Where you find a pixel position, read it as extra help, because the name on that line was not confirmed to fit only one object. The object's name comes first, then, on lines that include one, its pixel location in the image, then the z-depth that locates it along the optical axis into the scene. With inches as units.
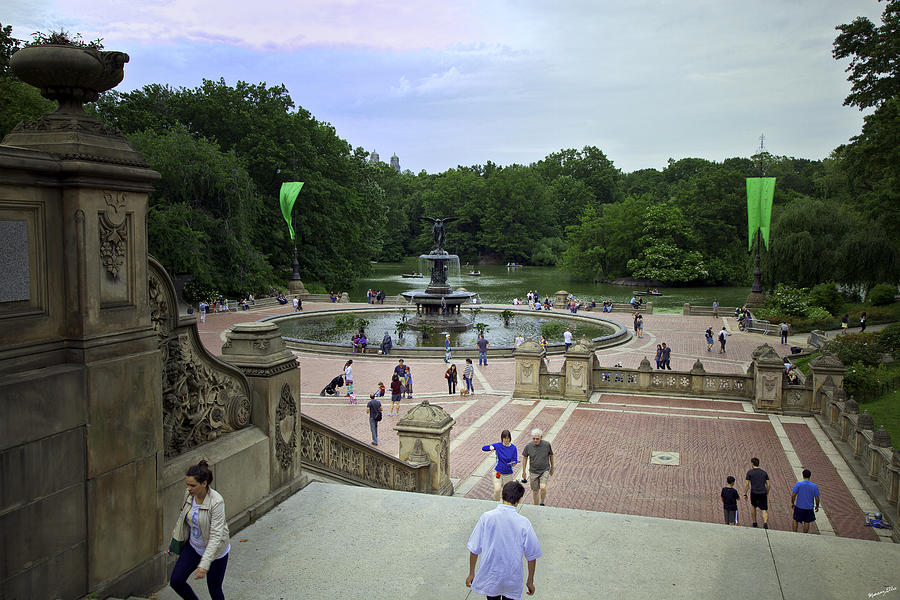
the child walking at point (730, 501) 394.9
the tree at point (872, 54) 1213.7
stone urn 174.4
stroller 807.1
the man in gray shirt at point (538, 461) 384.2
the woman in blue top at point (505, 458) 369.7
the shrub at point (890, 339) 994.1
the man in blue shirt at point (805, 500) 378.0
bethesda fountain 1364.4
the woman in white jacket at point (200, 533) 177.8
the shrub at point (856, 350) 900.6
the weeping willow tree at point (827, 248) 1711.4
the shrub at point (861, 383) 755.4
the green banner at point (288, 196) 1834.4
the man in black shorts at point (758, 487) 394.9
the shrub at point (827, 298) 1514.5
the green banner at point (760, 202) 1616.6
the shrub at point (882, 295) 1589.6
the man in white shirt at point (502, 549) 179.8
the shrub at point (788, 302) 1478.8
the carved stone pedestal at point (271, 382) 268.1
